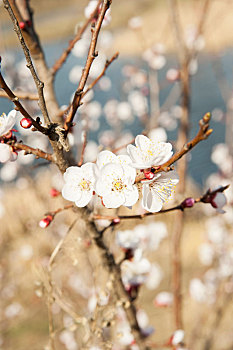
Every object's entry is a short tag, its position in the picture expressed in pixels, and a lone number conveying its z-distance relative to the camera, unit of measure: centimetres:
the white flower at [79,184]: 76
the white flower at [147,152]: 74
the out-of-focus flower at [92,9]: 89
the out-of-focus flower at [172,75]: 155
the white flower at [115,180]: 75
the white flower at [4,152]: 76
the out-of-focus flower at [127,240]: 83
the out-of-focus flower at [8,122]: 75
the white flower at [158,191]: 75
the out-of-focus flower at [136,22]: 170
